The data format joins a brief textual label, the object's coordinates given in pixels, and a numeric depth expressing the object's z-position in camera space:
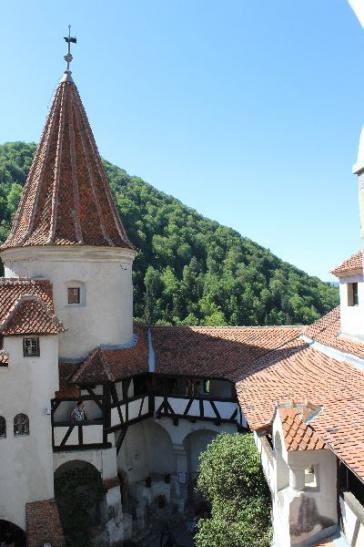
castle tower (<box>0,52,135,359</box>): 19.67
